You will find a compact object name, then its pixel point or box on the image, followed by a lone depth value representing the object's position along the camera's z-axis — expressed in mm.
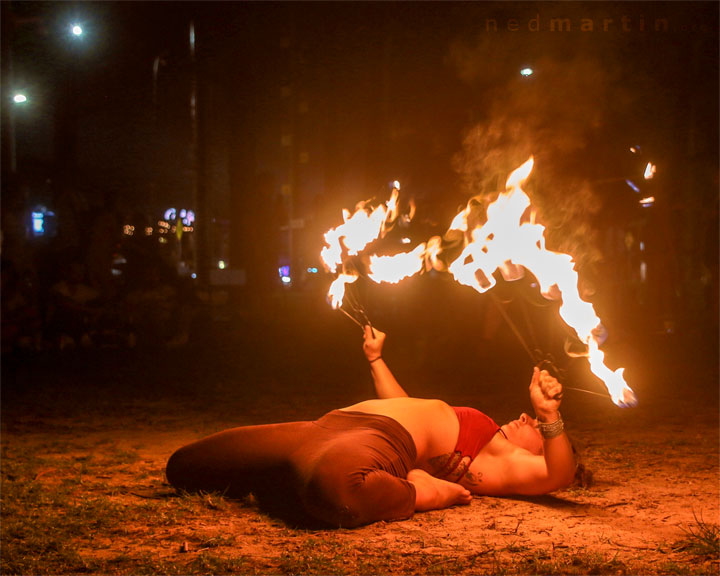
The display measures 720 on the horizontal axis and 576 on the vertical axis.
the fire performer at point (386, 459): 3641
